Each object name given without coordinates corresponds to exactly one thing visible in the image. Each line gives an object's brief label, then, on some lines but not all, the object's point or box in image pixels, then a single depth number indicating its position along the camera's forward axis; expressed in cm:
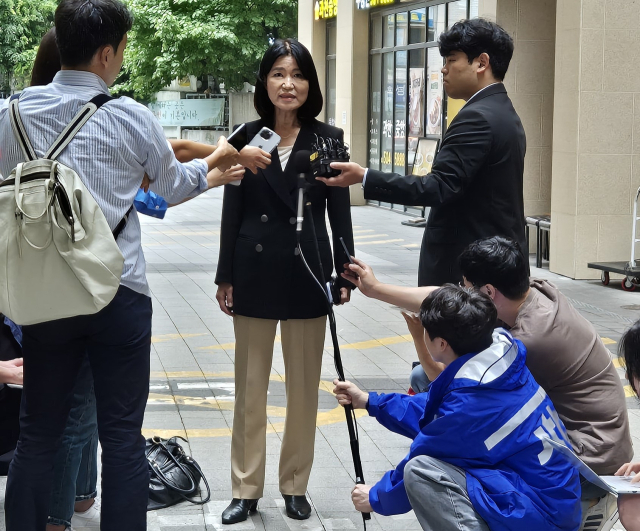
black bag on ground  435
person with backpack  313
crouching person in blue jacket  304
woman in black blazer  422
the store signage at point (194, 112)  3644
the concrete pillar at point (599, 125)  1123
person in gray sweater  339
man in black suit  387
